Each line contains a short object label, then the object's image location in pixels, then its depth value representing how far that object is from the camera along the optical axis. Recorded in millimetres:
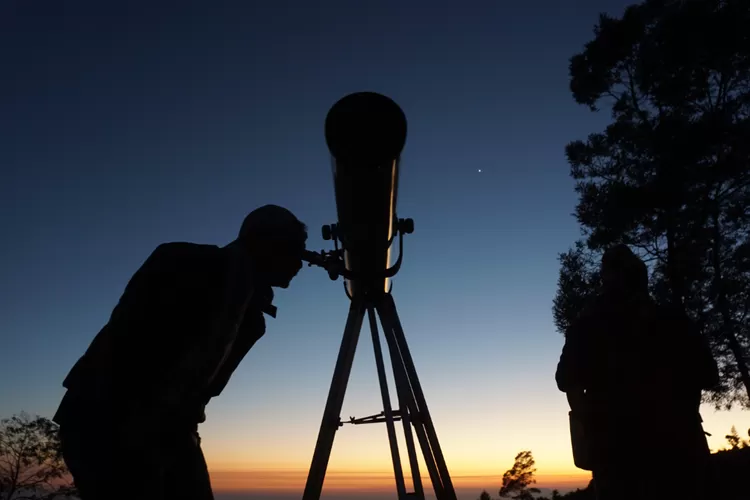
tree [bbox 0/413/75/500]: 23802
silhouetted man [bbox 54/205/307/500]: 1824
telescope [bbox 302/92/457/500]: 3764
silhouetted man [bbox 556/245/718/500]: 2762
